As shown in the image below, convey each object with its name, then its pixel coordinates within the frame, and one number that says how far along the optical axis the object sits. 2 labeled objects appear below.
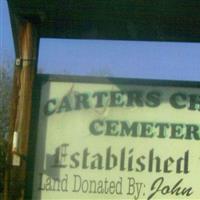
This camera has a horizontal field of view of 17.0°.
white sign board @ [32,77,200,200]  5.62
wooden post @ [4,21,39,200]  5.60
